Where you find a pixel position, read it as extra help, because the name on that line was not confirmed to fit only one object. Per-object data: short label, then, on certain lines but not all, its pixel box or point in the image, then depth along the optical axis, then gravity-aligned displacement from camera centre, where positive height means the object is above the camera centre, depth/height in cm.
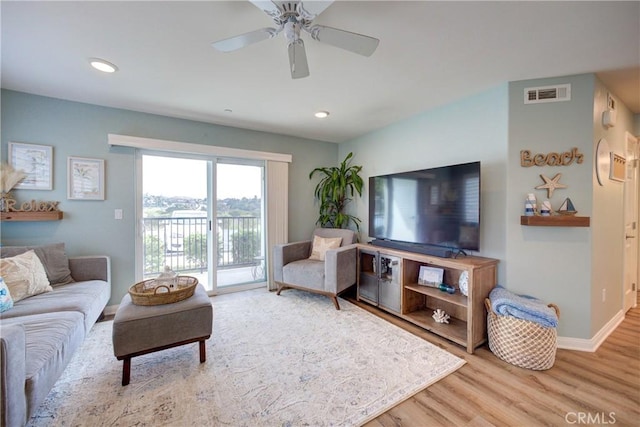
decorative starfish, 217 +24
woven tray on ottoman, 184 -64
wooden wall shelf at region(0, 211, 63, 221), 235 -6
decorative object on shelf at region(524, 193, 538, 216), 217 +6
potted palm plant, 402 +33
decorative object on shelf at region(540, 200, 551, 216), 213 +3
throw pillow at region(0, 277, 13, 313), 174 -62
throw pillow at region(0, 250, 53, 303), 193 -52
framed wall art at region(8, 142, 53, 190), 249 +48
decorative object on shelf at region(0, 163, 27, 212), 238 +29
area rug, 146 -118
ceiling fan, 126 +99
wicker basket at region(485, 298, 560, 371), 186 -99
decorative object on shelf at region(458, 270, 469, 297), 220 -66
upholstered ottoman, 165 -81
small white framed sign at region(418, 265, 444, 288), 263 -69
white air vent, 215 +103
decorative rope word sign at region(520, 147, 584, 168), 212 +47
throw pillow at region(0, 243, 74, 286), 231 -48
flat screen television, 231 +2
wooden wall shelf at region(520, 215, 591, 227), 203 -7
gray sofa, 109 -72
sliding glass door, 323 -12
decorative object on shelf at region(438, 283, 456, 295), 245 -76
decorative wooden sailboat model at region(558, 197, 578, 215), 208 +3
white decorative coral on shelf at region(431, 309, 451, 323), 252 -107
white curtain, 377 +8
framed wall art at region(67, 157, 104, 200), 271 +35
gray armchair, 296 -71
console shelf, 212 -80
